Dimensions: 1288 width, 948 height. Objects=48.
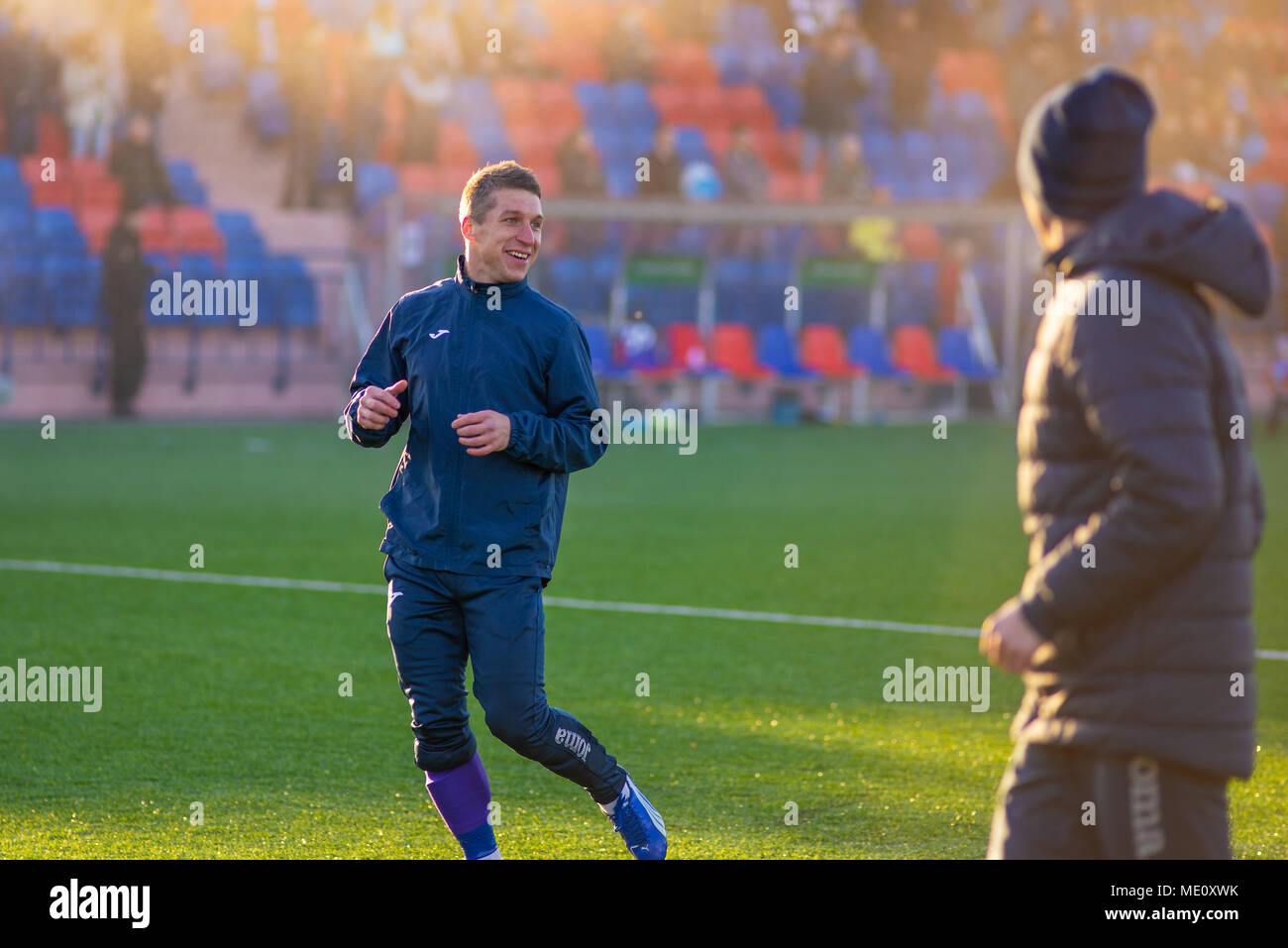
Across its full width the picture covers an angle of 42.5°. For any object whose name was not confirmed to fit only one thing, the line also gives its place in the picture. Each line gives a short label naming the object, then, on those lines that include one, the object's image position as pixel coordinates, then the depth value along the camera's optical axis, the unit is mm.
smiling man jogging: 4012
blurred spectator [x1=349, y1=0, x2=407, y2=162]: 24312
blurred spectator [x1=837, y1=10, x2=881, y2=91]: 28156
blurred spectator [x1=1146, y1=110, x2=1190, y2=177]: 27969
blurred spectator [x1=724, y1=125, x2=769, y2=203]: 25047
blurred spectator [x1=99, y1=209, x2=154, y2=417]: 20609
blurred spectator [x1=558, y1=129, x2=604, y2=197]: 23703
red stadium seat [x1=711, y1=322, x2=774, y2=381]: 23828
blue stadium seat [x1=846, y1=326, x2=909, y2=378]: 24109
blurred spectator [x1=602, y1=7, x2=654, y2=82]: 27609
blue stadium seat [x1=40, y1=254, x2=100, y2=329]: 21625
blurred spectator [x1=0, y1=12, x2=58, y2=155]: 22781
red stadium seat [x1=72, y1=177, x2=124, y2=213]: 23031
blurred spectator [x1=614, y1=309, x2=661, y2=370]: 23047
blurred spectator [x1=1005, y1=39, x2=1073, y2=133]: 27797
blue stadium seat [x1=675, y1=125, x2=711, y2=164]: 26922
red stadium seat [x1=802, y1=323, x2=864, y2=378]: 23922
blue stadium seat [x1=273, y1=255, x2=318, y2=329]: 22891
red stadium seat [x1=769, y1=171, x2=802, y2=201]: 26453
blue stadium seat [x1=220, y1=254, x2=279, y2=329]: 22703
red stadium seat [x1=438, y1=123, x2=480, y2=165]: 25422
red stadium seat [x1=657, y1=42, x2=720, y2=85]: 28984
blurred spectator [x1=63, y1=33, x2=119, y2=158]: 22844
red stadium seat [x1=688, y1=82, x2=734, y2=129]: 28281
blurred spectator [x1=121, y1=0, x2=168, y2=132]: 23266
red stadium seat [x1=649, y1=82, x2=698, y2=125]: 28109
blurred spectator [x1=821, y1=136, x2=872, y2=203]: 25078
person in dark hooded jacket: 2551
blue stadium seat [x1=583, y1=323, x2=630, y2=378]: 22531
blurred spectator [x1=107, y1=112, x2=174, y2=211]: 21922
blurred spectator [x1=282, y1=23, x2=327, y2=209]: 24266
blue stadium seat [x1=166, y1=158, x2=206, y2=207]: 23923
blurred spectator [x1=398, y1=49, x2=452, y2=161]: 24922
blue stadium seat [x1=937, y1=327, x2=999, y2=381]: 24219
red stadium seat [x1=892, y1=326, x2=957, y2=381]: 24188
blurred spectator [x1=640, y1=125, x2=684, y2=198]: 24312
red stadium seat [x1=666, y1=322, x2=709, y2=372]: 23281
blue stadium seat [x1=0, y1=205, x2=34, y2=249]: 22094
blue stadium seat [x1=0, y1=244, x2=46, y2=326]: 21422
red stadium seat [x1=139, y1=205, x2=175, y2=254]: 22422
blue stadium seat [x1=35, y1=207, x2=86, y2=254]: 22172
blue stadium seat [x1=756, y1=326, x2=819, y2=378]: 23812
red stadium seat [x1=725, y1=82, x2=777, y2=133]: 28531
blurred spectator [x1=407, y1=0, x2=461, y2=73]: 25141
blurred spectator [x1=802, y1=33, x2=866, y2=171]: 27562
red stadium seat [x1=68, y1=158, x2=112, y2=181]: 23188
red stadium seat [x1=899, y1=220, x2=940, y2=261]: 24109
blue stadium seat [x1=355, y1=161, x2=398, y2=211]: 24078
